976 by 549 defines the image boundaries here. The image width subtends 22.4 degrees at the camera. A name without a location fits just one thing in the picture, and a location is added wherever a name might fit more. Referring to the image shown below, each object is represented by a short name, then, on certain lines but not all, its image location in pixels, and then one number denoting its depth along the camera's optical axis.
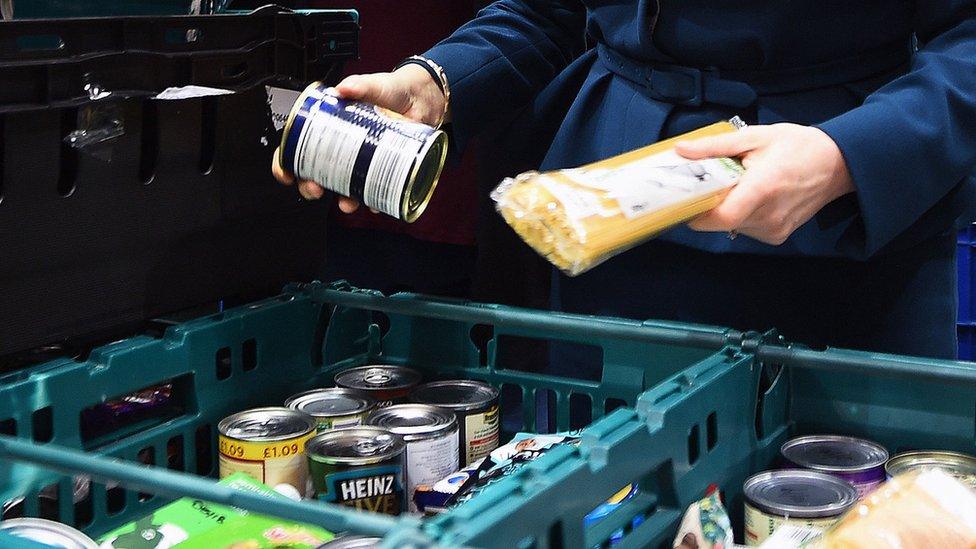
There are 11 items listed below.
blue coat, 1.87
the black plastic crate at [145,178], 1.88
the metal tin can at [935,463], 1.84
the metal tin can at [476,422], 1.99
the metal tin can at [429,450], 1.93
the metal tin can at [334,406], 2.00
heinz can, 1.86
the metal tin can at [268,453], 1.92
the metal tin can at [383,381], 2.07
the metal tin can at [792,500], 1.78
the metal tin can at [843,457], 1.85
